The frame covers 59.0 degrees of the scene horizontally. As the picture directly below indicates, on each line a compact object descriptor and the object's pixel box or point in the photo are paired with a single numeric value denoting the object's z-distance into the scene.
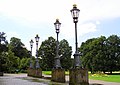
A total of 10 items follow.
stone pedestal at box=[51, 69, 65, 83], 9.65
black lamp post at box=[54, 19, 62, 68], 9.44
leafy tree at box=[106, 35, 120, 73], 29.62
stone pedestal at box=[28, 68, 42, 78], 14.16
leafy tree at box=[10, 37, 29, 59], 49.58
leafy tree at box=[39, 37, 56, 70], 34.05
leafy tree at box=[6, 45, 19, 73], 26.27
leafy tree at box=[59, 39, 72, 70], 36.01
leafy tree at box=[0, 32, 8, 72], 23.03
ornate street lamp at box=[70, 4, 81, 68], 7.04
